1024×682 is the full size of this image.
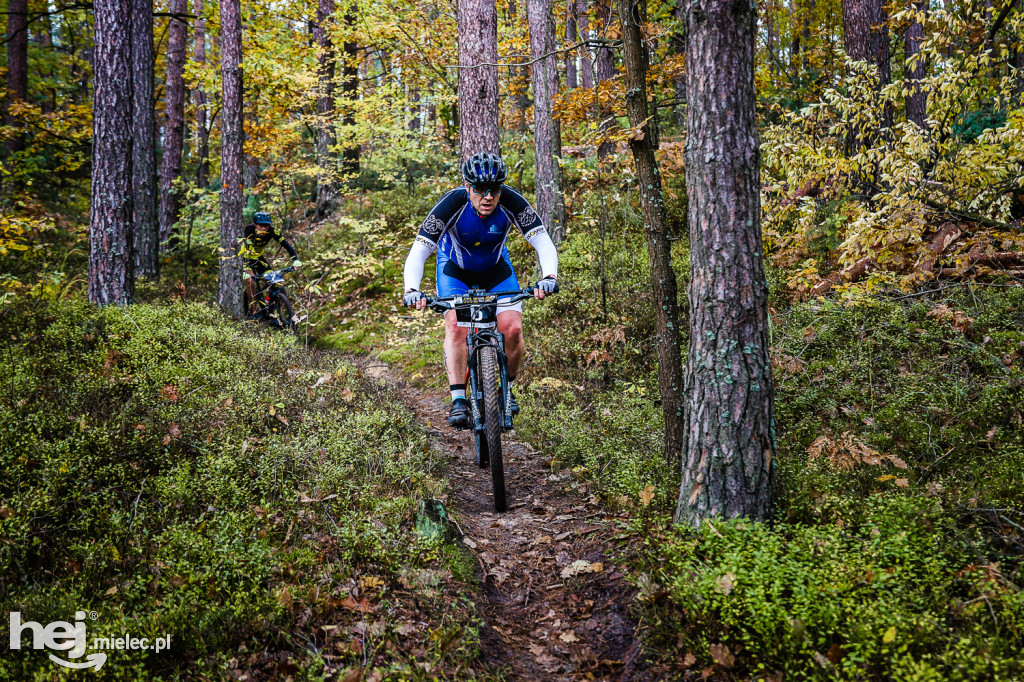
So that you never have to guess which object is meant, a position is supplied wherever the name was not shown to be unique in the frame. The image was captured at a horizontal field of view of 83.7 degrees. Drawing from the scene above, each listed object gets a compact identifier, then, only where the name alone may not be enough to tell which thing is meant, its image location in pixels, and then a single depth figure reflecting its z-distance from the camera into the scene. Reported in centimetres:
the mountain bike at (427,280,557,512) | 508
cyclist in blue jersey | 554
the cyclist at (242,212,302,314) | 1151
